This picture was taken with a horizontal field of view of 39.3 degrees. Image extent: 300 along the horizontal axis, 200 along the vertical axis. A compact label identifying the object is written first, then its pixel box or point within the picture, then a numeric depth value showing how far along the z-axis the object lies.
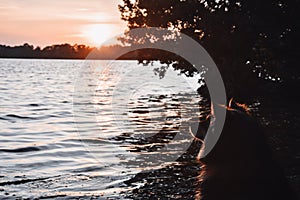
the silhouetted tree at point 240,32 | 16.41
